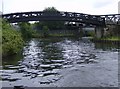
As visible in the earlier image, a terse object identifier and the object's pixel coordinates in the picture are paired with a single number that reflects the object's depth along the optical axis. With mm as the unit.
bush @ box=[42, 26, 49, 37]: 51615
